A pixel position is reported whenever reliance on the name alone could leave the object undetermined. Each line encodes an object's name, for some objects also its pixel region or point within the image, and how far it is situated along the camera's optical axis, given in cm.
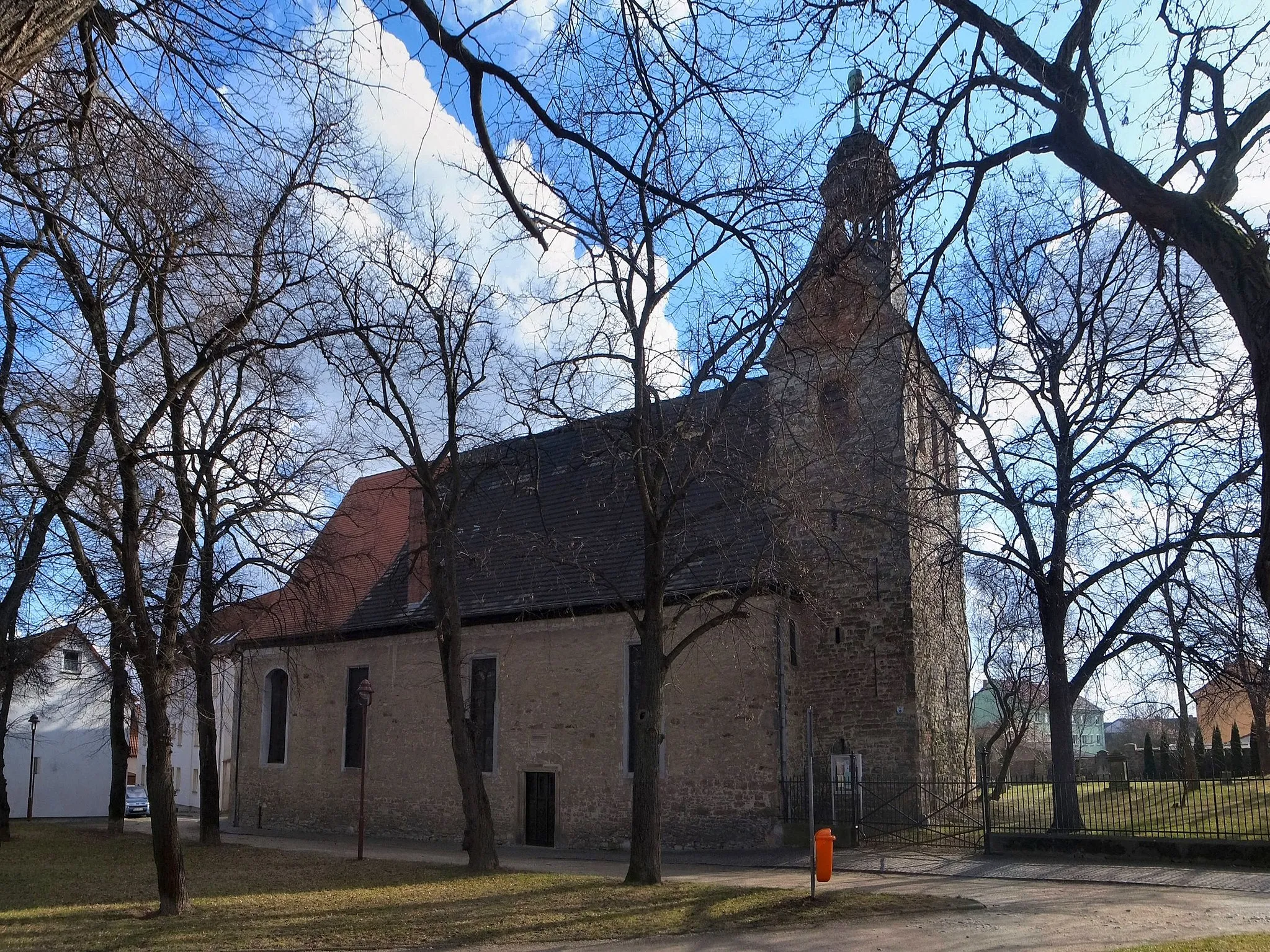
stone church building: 1816
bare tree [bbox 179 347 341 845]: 1377
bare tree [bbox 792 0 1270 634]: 564
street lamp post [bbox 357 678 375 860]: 1848
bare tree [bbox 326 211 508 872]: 1611
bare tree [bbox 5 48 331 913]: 592
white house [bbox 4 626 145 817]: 4122
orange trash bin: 1278
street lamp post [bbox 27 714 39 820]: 3950
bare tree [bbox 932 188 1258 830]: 1694
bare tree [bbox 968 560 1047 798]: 2159
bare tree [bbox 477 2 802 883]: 1330
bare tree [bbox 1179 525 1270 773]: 1540
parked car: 4012
